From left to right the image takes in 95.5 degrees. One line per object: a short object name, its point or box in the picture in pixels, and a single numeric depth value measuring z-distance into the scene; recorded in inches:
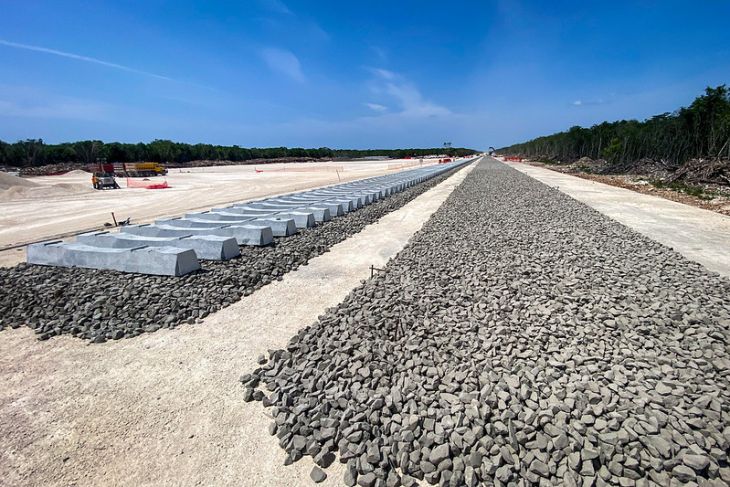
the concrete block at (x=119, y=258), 264.8
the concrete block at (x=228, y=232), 365.4
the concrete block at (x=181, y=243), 313.1
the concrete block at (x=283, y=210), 501.0
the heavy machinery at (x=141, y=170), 1815.9
